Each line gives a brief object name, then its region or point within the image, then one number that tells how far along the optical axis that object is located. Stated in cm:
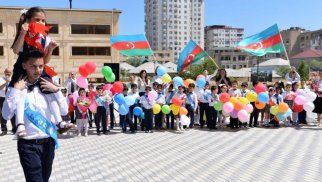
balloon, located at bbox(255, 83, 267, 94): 1117
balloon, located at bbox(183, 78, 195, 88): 1152
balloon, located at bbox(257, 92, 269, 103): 1091
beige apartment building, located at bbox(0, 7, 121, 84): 3841
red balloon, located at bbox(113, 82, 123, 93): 1040
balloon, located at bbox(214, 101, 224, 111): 1070
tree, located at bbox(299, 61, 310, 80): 5193
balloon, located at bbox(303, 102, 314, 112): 1134
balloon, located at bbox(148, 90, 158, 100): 1044
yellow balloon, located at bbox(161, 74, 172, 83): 1169
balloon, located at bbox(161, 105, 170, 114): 1061
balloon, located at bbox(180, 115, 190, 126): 1073
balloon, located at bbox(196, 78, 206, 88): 1140
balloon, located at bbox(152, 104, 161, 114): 1056
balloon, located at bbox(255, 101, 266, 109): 1122
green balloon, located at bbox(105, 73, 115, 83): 1065
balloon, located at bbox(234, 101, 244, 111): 1048
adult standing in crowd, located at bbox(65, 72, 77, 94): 1109
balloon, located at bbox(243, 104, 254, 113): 1062
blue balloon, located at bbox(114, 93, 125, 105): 1015
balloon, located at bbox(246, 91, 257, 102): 1095
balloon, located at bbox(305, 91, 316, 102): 1143
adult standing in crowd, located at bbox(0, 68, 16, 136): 904
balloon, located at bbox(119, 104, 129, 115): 1028
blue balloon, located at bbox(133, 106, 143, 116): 1052
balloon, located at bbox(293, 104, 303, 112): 1155
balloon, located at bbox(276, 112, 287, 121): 1112
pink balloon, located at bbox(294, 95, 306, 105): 1131
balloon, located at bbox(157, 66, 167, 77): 1165
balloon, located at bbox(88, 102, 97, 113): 1018
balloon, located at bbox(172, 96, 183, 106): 1052
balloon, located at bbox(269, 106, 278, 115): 1113
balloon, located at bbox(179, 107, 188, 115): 1059
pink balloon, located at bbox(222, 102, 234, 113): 1047
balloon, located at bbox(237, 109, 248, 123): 1038
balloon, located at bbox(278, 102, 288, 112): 1094
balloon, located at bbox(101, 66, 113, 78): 1052
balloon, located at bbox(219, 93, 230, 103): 1052
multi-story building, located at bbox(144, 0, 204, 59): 13362
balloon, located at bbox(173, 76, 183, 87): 1146
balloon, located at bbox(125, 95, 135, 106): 1028
